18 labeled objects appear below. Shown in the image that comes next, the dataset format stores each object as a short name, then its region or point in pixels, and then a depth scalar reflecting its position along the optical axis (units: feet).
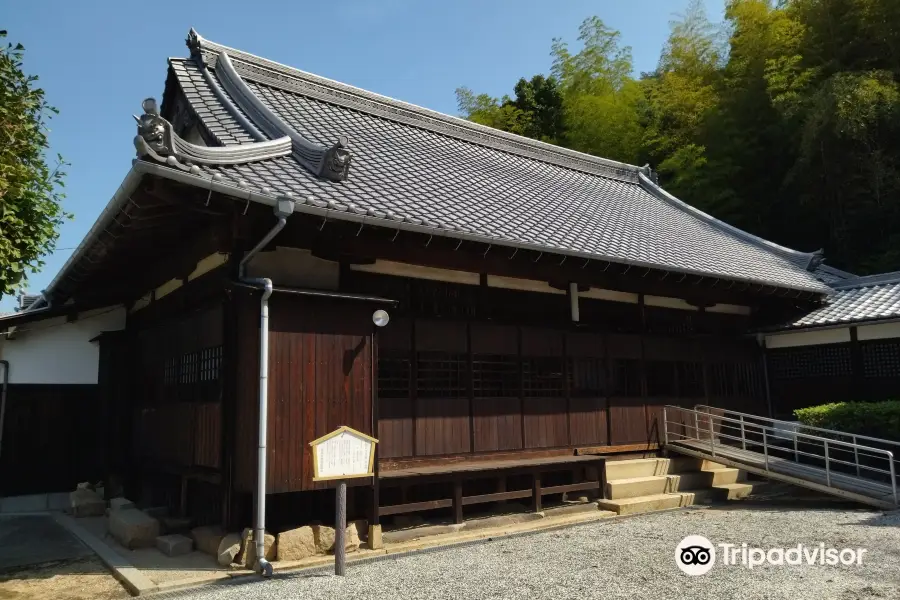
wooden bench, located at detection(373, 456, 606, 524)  26.17
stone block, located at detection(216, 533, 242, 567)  22.54
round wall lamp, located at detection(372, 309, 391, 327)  25.64
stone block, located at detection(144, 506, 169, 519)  29.91
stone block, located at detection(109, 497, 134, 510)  31.37
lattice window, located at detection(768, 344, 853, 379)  43.78
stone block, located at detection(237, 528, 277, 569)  22.24
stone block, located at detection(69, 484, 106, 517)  35.86
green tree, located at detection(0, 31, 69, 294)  27.99
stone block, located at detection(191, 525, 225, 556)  24.17
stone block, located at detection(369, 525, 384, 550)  24.61
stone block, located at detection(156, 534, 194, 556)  24.88
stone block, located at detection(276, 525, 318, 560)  22.68
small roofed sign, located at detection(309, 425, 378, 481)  20.82
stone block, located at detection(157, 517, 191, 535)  28.01
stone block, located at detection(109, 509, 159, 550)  26.55
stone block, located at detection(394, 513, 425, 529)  27.30
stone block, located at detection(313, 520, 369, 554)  23.71
